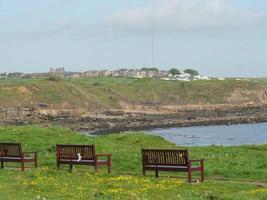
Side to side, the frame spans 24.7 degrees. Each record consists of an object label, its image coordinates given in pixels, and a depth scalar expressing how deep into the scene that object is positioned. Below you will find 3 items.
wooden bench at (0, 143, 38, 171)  22.44
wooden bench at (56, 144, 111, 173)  21.27
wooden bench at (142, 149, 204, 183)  19.05
